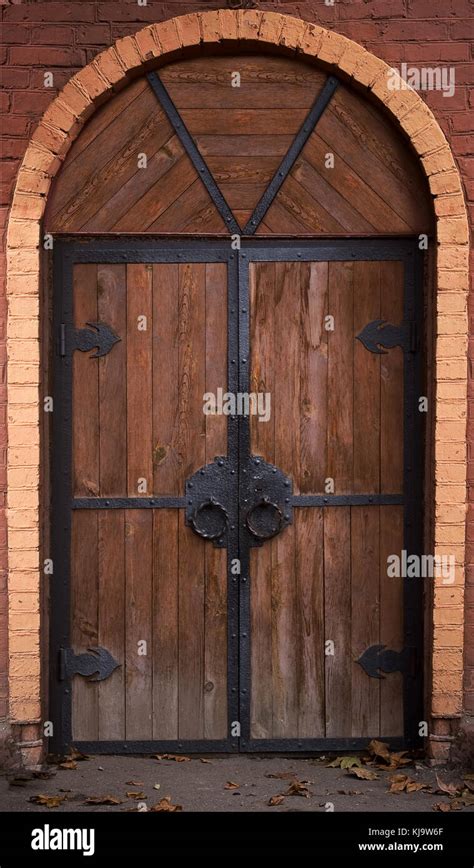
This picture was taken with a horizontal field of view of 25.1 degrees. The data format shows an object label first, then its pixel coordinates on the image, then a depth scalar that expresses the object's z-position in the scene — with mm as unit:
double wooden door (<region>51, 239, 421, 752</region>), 5199
